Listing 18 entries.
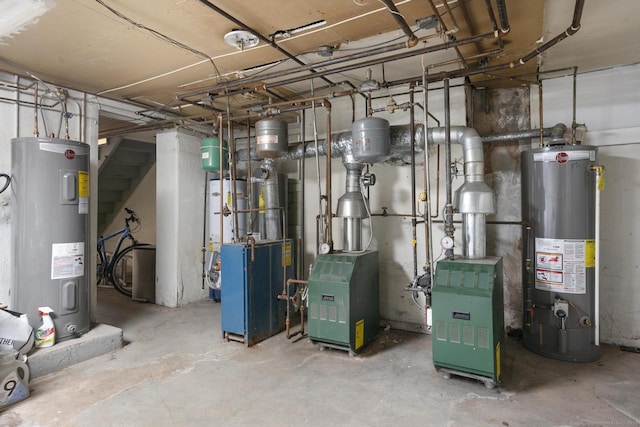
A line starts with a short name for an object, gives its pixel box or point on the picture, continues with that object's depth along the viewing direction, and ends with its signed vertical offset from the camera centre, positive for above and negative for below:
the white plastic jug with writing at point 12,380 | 2.19 -1.03
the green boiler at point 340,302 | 2.88 -0.73
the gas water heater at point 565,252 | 2.78 -0.31
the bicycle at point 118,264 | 5.23 -0.74
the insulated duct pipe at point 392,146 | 3.12 +0.64
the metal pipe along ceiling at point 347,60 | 2.47 +1.21
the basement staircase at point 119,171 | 5.55 +0.75
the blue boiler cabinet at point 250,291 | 3.18 -0.71
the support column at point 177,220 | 4.48 -0.06
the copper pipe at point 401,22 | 2.02 +1.16
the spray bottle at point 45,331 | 2.72 -0.88
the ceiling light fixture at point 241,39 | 2.50 +1.27
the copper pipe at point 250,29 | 2.13 +1.27
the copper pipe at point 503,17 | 1.99 +1.15
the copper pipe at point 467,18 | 2.22 +1.29
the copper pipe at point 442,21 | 2.04 +1.21
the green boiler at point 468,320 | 2.31 -0.72
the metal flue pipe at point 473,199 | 2.65 +0.10
